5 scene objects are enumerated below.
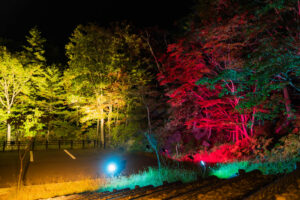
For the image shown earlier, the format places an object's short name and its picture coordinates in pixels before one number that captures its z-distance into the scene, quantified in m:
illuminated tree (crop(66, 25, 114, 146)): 18.73
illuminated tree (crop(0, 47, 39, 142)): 18.58
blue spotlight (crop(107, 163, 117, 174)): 9.30
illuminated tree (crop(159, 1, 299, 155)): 6.91
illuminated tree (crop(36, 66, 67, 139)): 22.36
